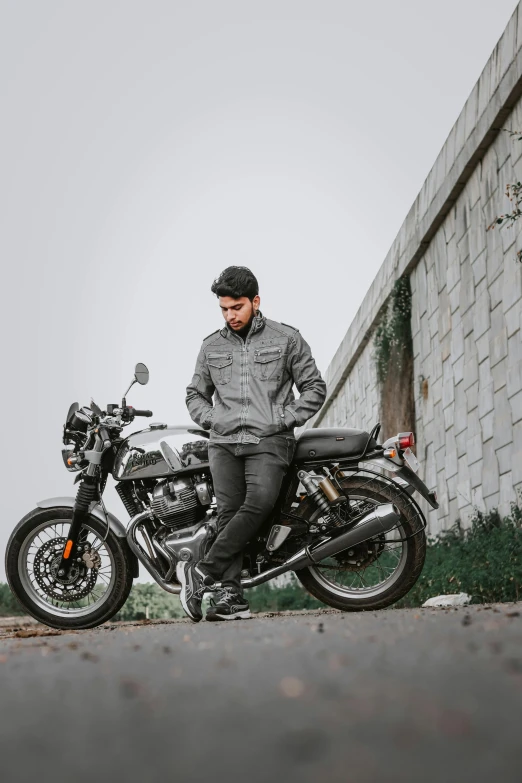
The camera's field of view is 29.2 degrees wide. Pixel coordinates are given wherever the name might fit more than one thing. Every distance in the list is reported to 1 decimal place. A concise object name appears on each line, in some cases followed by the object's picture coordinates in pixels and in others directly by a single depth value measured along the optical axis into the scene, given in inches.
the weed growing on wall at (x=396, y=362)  369.7
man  176.1
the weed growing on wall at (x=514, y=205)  221.2
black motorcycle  181.8
